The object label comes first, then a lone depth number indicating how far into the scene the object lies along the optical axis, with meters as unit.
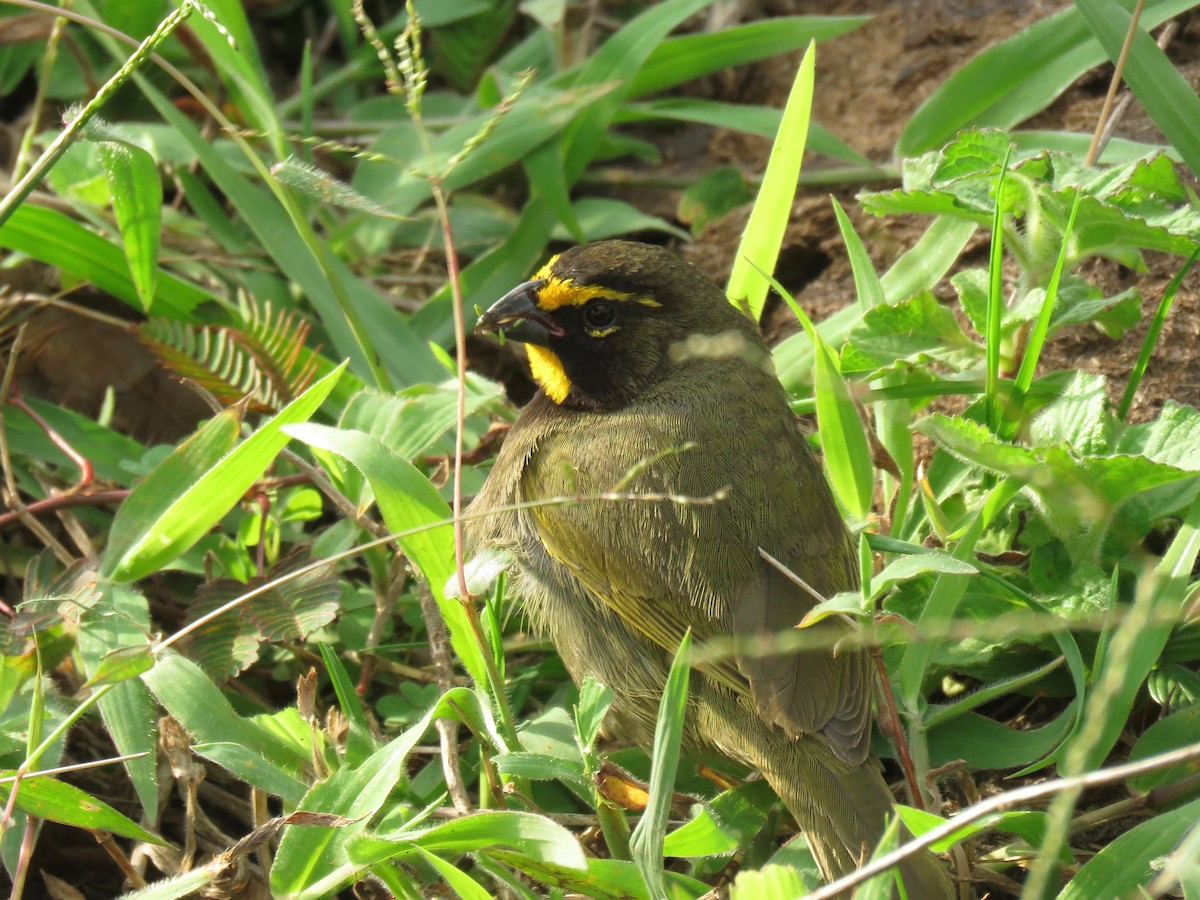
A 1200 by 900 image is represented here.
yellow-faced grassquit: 5.79
